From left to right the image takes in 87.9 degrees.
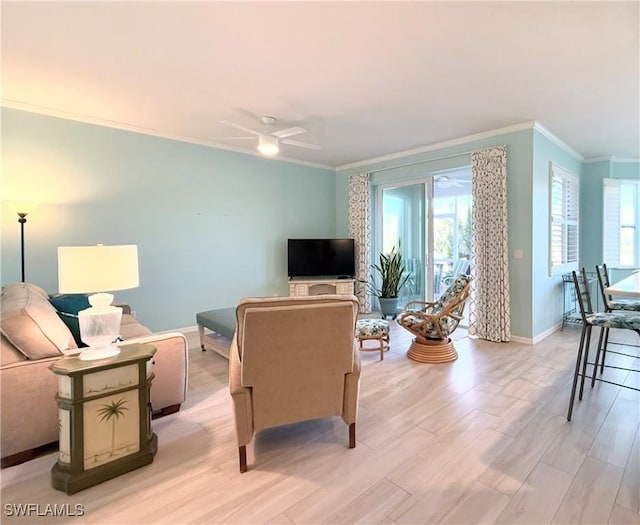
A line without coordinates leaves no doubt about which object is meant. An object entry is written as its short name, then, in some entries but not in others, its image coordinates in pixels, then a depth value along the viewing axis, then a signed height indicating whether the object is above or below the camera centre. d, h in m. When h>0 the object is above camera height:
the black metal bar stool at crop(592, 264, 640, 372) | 2.66 -0.43
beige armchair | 1.77 -0.61
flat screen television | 5.69 -0.06
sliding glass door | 5.31 +0.43
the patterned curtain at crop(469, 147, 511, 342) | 4.21 +0.05
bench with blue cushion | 3.26 -0.70
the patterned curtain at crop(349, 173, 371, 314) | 5.98 +0.51
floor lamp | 3.25 +0.44
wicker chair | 3.47 -0.77
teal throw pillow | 2.52 -0.43
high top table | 1.89 -0.22
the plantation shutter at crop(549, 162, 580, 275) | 4.57 +0.48
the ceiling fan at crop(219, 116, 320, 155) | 3.66 +1.39
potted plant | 5.55 -0.46
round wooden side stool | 3.57 -0.83
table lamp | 1.78 -0.14
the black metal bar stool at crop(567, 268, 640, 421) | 2.23 -0.46
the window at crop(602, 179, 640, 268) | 5.65 +0.50
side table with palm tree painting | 1.71 -0.88
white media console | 5.62 -0.52
